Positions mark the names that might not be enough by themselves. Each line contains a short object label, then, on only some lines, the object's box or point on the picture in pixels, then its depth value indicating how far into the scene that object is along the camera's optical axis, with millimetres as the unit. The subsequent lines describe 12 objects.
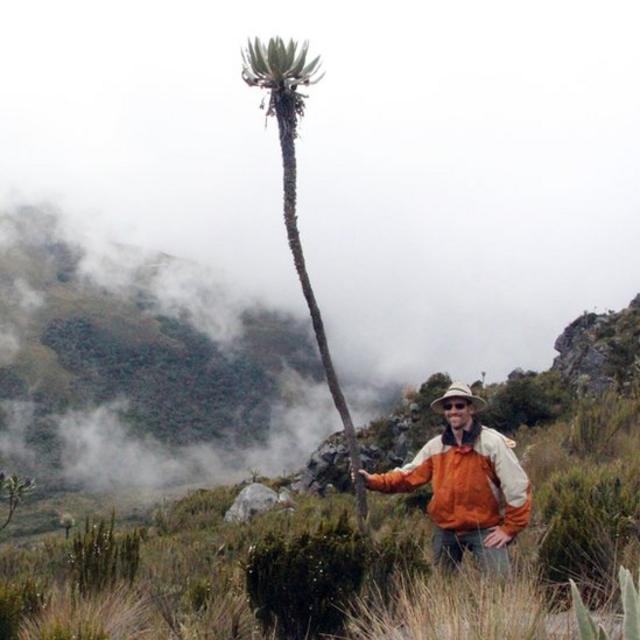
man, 5402
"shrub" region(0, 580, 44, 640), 4805
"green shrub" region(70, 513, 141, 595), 6391
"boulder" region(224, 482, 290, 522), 17875
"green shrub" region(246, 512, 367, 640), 5281
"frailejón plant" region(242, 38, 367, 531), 8055
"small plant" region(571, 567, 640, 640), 2861
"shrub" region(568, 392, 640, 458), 12297
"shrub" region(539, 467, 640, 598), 5434
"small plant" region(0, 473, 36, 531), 17359
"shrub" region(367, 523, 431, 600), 5742
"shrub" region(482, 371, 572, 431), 18281
